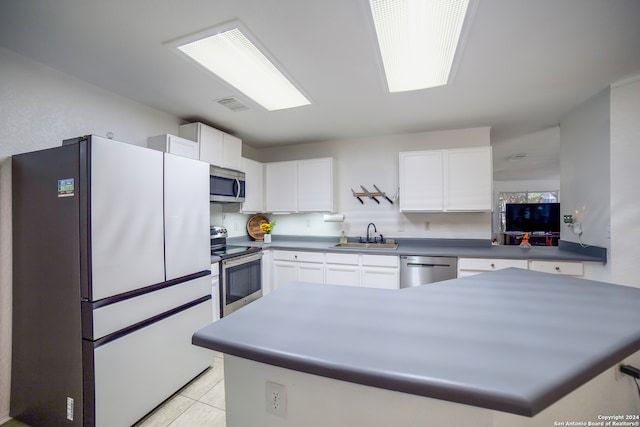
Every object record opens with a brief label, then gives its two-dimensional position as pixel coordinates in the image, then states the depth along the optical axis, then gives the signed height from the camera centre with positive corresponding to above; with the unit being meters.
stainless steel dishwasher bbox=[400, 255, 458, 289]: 2.88 -0.69
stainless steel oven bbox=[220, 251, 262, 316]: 2.68 -0.82
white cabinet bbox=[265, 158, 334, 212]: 3.66 +0.38
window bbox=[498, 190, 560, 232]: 7.84 +0.37
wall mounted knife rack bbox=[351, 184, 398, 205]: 3.65 +0.23
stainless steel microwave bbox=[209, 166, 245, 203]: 2.84 +0.32
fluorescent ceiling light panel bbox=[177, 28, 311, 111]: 1.63 +1.11
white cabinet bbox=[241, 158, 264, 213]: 3.59 +0.38
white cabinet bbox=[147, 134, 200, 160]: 2.44 +0.68
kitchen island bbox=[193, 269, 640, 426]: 0.61 -0.41
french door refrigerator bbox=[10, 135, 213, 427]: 1.41 -0.45
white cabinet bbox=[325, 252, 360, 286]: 3.18 -0.75
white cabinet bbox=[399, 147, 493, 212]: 3.07 +0.38
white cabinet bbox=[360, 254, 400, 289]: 3.03 -0.75
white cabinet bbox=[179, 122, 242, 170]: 2.82 +0.82
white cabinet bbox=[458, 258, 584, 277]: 2.52 -0.59
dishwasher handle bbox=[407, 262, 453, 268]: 2.89 -0.64
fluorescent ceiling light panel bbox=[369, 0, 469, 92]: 1.33 +1.09
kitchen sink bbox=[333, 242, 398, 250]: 3.49 -0.50
